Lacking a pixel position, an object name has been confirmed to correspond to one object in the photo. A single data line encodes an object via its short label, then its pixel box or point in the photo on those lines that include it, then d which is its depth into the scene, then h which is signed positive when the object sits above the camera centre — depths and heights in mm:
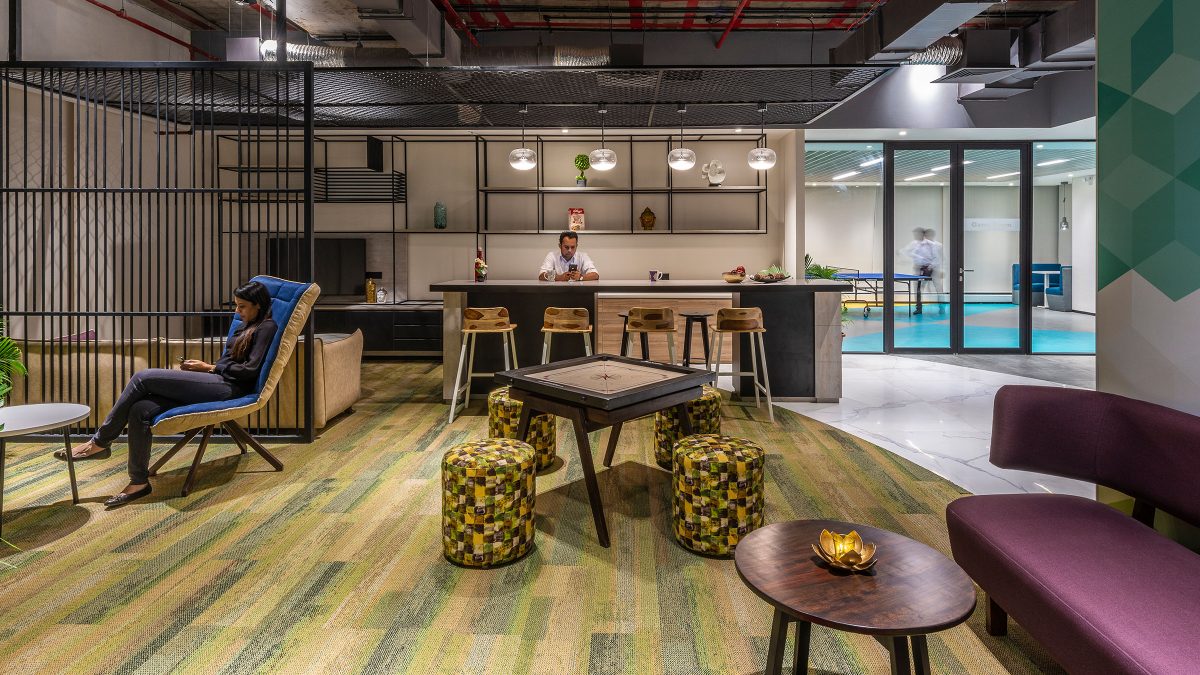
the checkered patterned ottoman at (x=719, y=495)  2891 -716
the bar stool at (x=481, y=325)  5457 +12
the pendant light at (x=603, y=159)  6391 +1550
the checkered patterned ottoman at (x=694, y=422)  4012 -564
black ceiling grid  6137 +2301
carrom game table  3096 -312
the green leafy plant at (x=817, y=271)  8922 +710
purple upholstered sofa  1612 -636
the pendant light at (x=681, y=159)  6391 +1555
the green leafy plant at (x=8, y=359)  3252 -150
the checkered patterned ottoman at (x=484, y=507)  2777 -735
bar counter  6051 -18
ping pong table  9391 +608
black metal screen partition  4793 +1031
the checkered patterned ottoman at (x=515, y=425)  4078 -590
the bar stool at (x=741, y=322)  5395 +31
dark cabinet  8578 -42
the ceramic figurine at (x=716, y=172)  7203 +1608
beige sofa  4824 -329
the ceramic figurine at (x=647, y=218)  8625 +1351
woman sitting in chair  3654 -330
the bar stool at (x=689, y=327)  5949 -8
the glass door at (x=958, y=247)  9188 +1062
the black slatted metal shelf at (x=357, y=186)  8741 +1796
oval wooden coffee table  1537 -637
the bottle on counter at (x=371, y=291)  8852 +457
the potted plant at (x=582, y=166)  8227 +1928
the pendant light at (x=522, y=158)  6543 +1593
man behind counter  6750 +668
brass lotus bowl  1757 -586
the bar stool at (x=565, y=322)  5480 +35
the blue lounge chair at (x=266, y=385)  3738 -342
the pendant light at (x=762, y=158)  6354 +1544
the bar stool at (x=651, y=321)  5508 +42
